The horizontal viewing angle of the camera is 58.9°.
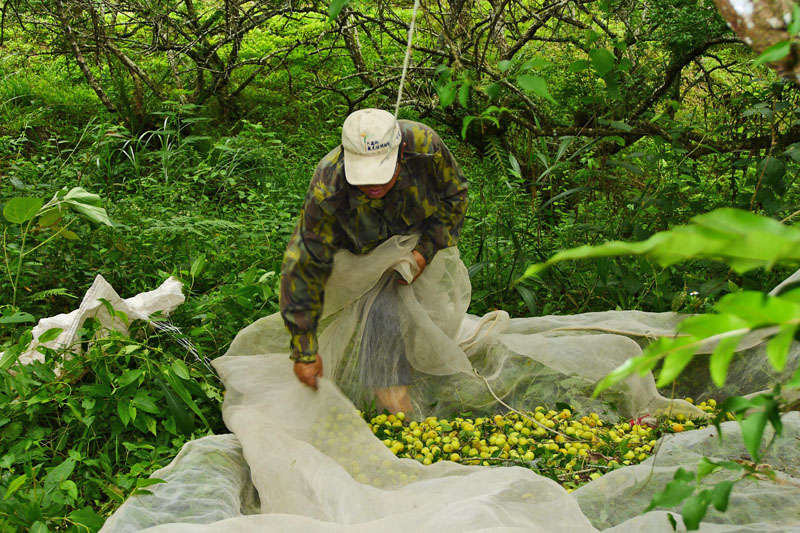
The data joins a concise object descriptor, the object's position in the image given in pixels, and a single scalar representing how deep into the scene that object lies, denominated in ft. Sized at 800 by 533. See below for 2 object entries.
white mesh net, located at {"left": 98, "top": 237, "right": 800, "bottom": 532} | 5.16
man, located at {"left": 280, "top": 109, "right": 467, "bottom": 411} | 7.18
